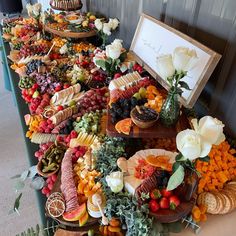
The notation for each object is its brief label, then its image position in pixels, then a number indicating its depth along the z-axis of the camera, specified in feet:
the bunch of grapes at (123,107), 3.27
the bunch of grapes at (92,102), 4.42
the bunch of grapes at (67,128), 4.02
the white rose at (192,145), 2.22
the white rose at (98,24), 6.04
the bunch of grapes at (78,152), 3.47
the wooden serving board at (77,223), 2.78
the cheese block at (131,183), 2.78
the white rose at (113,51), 4.53
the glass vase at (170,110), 2.97
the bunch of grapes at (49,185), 3.25
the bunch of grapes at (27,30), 7.56
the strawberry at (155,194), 2.74
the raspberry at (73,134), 3.84
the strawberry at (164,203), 2.72
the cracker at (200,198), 2.99
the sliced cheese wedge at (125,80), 4.13
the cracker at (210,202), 2.92
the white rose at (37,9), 8.05
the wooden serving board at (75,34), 6.53
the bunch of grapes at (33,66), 5.66
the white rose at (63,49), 6.56
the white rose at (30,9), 8.28
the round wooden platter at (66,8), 7.13
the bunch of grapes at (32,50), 6.45
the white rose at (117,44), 4.59
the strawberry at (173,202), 2.71
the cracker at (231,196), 2.96
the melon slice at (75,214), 2.77
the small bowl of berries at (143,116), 3.03
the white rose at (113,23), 5.98
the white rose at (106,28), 5.95
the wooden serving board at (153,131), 3.04
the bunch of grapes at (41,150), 3.71
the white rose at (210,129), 2.21
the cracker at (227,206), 2.92
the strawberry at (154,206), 2.69
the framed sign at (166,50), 3.19
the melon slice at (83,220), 2.77
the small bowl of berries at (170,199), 2.68
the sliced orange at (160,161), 2.93
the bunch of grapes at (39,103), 4.59
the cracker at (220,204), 2.92
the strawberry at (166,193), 2.76
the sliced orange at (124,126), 3.06
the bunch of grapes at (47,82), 5.08
